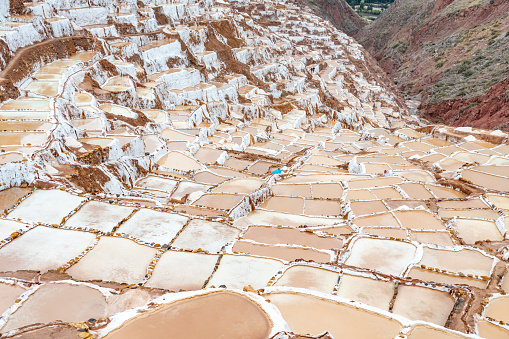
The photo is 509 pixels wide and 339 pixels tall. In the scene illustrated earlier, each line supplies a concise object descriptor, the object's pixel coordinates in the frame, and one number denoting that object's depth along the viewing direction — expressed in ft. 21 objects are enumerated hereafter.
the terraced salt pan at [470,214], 43.56
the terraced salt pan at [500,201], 45.72
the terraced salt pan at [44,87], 54.34
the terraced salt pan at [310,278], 24.48
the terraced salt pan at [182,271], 24.47
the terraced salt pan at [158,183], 48.20
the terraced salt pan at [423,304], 22.81
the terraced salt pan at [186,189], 46.29
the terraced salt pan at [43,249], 25.27
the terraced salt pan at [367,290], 23.63
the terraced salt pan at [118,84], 68.69
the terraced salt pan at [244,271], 24.82
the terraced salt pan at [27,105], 48.14
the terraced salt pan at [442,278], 27.63
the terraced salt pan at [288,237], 33.01
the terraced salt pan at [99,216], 30.89
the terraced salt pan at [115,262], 24.97
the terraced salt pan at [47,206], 30.76
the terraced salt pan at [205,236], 30.14
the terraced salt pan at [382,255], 29.68
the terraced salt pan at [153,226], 30.53
